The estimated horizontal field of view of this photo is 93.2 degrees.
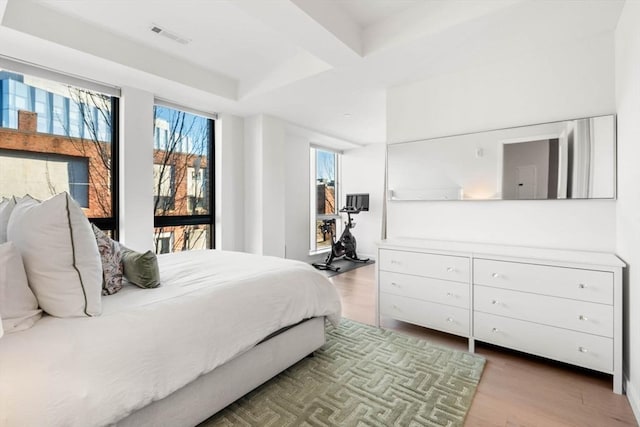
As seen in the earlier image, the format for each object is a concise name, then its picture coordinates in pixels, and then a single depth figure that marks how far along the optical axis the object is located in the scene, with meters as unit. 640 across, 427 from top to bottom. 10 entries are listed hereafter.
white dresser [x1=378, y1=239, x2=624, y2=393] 1.82
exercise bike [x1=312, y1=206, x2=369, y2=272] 5.48
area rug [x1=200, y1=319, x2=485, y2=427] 1.56
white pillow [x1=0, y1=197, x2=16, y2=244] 1.40
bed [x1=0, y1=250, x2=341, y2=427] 1.00
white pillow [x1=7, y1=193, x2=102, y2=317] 1.23
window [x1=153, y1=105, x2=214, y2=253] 3.61
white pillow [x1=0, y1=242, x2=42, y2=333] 1.11
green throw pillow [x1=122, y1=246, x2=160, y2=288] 1.66
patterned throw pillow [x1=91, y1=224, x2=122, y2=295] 1.56
